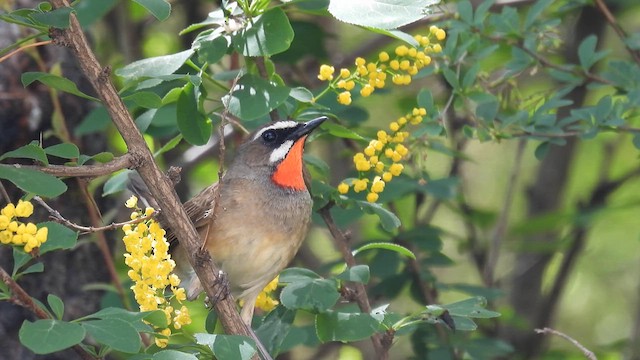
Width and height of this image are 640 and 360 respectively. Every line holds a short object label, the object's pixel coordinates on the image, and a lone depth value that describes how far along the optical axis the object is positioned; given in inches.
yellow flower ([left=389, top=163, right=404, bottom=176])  304.3
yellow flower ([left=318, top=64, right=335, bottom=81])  292.2
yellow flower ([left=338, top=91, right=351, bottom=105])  293.7
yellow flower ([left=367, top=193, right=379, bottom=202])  311.0
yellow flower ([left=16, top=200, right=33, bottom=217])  233.8
